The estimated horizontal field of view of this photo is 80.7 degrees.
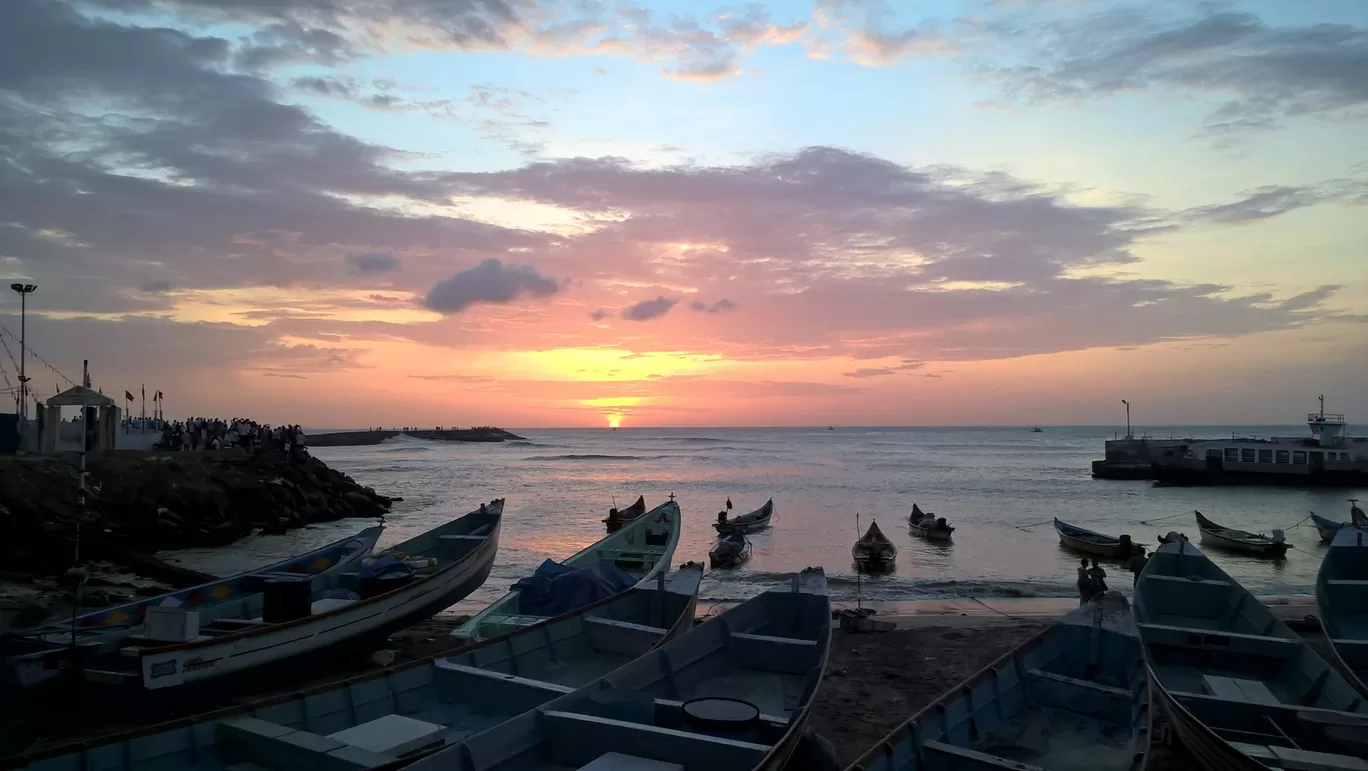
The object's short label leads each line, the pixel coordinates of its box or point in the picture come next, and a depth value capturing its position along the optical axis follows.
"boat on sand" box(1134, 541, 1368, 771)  7.43
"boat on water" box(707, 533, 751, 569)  25.95
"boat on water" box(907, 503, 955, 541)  31.89
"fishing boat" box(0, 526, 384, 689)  9.55
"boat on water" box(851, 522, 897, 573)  25.48
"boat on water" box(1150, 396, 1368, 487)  51.03
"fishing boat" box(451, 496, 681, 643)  12.30
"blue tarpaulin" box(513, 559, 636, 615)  12.91
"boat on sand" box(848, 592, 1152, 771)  6.67
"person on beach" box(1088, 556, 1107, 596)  12.99
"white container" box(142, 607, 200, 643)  9.87
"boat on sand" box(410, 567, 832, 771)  6.49
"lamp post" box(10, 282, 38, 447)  27.39
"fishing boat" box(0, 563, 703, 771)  6.48
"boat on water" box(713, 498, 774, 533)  34.06
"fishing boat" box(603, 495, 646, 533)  32.88
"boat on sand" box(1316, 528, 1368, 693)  9.74
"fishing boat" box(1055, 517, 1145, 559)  26.44
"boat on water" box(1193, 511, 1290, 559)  26.81
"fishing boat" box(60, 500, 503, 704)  9.52
